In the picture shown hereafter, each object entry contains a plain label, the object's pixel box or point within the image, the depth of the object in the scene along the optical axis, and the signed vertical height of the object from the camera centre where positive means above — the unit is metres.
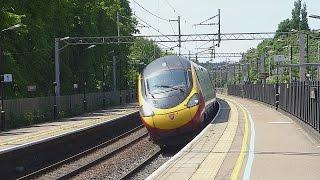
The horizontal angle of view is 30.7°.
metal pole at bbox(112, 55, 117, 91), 74.81 +0.87
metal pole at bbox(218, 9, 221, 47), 53.00 +4.19
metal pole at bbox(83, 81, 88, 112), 57.50 -2.71
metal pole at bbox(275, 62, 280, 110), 40.45 -1.49
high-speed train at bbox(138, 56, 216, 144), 21.41 -0.86
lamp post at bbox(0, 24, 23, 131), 35.30 -2.04
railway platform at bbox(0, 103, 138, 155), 23.49 -2.78
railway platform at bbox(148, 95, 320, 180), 13.03 -2.20
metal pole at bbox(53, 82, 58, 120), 45.62 -2.62
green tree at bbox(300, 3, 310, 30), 144.50 +13.94
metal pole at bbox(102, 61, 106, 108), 76.75 -0.42
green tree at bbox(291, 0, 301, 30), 148.25 +15.51
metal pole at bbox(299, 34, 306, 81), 39.86 +1.88
